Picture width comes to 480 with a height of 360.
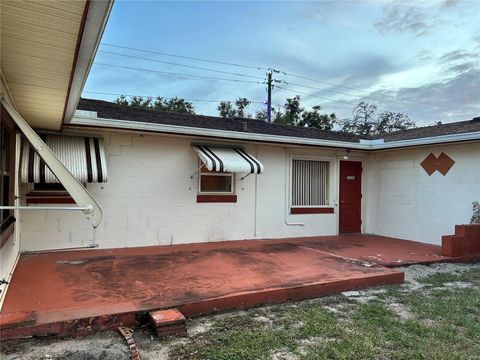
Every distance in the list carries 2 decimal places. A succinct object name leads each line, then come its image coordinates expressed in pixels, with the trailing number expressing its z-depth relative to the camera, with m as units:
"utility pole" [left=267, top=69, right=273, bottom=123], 29.21
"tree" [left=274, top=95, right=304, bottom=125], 32.44
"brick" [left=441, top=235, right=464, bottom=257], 7.60
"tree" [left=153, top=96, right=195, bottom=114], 31.90
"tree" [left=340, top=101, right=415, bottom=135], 35.31
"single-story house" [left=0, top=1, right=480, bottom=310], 5.09
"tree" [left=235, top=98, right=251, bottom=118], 35.41
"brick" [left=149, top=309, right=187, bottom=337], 3.73
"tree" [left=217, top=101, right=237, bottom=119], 34.91
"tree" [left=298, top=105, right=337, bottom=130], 32.38
